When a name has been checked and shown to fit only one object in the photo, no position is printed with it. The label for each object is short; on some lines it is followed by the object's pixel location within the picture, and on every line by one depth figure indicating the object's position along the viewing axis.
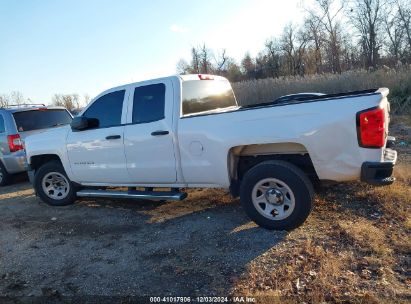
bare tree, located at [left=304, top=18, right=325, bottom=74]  53.83
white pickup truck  4.10
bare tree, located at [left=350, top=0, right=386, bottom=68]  49.25
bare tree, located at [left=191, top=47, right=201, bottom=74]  72.69
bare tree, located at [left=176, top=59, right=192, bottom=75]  72.36
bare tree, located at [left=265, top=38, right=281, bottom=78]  58.41
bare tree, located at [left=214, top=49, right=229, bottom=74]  73.69
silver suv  8.52
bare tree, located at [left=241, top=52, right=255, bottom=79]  60.36
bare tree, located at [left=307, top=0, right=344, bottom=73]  52.41
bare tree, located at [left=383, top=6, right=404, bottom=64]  47.91
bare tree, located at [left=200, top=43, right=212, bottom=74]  72.50
